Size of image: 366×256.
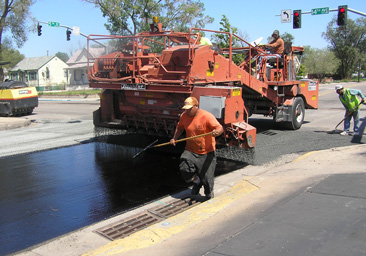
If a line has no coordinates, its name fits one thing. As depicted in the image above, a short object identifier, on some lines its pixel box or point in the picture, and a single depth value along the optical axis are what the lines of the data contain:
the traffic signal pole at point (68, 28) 26.68
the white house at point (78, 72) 59.19
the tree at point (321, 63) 86.31
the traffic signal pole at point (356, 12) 20.78
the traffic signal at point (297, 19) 23.88
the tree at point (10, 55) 63.94
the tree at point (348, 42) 81.12
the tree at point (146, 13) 30.44
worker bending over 10.45
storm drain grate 4.63
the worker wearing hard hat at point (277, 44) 11.07
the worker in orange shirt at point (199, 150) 5.55
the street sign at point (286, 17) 24.42
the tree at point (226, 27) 24.59
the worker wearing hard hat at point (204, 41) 8.57
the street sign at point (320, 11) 23.38
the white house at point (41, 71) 63.34
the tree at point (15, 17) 40.50
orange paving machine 7.32
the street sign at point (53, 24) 27.28
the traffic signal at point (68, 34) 28.77
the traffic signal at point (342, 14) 21.62
